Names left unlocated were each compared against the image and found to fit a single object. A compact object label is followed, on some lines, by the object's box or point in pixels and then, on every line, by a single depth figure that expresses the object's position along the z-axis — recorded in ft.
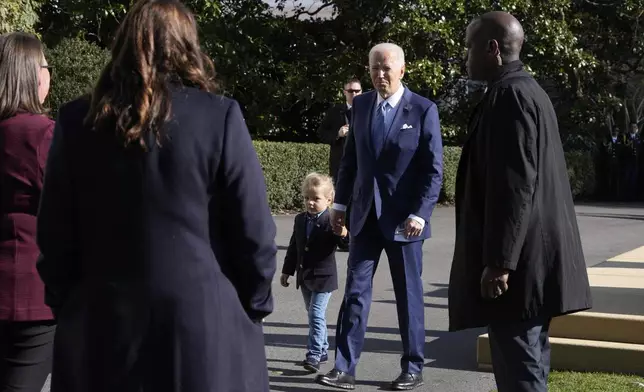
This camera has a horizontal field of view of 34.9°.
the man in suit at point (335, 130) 38.34
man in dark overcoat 13.12
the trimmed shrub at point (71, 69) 60.03
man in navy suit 19.63
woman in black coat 9.29
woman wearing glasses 12.57
